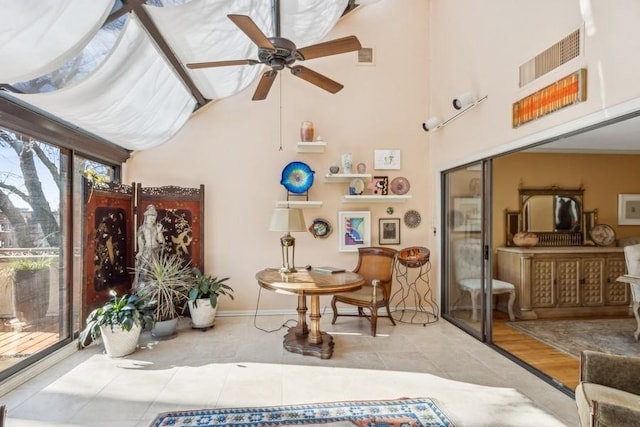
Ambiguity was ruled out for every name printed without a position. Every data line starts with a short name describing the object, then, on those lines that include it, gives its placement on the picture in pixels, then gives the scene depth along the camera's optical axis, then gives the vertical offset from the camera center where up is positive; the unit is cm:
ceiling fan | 222 +119
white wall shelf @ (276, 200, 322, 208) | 472 +17
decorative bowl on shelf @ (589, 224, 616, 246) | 507 -28
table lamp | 359 -5
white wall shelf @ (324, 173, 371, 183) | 469 +54
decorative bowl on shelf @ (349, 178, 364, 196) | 481 +40
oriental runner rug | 225 -137
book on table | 382 -62
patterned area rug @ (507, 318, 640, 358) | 357 -138
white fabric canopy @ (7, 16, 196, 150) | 264 +110
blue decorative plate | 477 +55
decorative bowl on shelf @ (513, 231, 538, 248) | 493 -34
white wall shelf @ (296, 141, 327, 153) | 466 +95
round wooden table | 323 -71
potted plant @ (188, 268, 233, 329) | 413 -104
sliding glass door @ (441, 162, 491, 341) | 377 -41
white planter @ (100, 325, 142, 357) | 329 -121
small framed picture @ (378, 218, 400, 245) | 499 -23
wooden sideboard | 466 -91
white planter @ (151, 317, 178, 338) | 385 -128
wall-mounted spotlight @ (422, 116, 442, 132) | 459 +125
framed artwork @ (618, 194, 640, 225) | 514 +8
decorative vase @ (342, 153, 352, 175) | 472 +73
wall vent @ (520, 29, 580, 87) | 258 +128
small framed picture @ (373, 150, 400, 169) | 498 +82
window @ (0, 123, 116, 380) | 273 -30
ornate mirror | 516 -1
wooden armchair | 399 -85
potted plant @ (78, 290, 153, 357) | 329 -108
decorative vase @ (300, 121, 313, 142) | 471 +115
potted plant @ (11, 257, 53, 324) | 284 -64
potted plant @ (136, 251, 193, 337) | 387 -85
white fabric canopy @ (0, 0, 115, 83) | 171 +99
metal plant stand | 502 -116
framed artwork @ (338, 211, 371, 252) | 491 -21
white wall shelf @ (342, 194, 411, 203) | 475 +24
